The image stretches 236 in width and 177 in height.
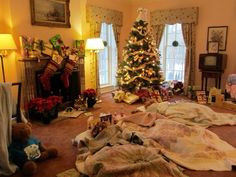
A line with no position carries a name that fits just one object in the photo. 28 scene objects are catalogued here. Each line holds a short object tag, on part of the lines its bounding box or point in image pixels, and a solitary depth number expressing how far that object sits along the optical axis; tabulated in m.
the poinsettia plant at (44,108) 3.65
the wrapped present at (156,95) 4.94
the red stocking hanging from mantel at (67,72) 4.32
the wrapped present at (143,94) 4.90
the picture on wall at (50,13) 4.00
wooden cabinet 5.09
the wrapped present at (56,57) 4.17
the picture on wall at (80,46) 4.73
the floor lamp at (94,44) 4.77
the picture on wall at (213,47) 5.26
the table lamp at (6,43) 3.36
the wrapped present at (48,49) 4.17
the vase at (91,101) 4.49
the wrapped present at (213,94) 4.68
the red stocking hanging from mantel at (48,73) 3.98
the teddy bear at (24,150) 2.22
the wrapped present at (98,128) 2.78
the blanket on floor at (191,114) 3.47
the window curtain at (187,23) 5.44
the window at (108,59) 5.86
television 4.97
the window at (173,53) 5.87
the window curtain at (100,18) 5.07
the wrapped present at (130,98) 4.84
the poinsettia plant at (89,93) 4.48
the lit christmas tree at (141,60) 5.09
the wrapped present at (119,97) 5.00
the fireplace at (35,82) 3.84
